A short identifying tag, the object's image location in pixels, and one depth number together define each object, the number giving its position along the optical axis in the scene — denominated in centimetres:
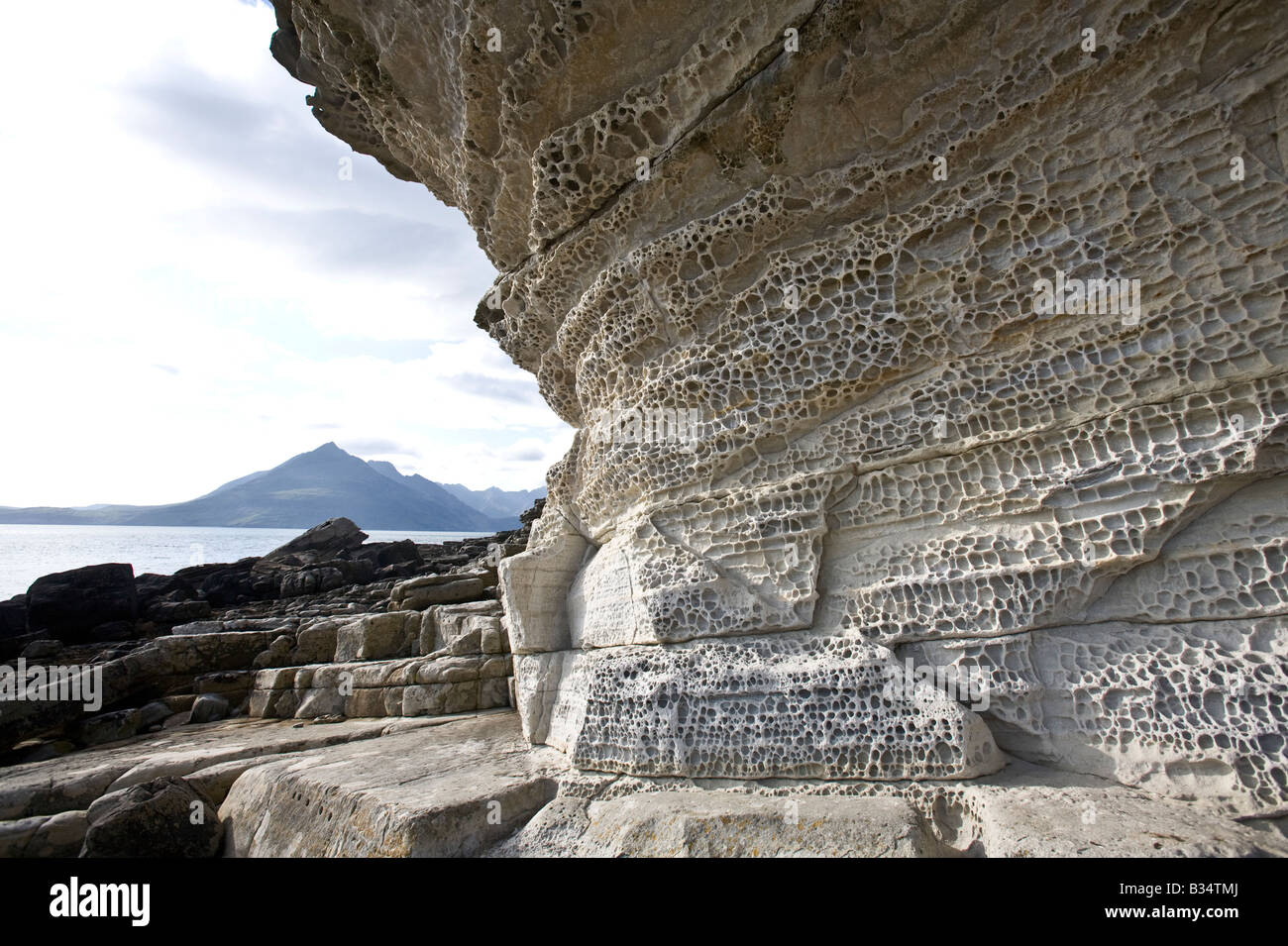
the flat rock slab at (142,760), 467
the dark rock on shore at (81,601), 1346
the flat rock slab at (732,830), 259
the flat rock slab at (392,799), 301
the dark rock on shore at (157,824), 349
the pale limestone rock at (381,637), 743
